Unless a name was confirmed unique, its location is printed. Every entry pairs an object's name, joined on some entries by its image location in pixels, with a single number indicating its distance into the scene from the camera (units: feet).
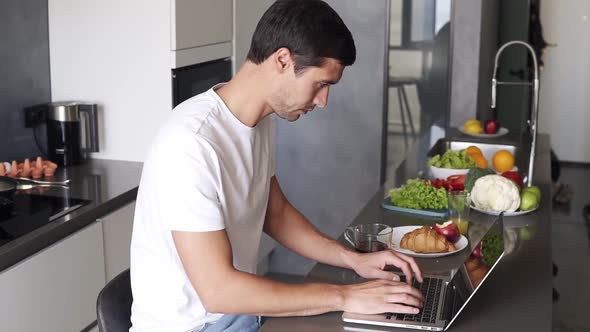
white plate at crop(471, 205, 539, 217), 8.07
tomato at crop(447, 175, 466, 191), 8.77
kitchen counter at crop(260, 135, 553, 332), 5.33
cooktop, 7.49
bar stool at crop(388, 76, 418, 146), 14.40
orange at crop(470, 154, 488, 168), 9.73
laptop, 5.24
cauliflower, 8.08
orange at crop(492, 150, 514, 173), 9.61
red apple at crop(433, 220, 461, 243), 6.97
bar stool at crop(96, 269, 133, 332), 5.71
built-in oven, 10.35
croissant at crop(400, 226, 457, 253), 6.73
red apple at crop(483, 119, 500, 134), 11.75
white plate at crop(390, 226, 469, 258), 6.68
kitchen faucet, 9.11
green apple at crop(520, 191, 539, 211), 8.16
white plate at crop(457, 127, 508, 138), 11.71
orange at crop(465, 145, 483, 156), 9.88
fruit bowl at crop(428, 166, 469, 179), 9.36
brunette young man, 5.25
